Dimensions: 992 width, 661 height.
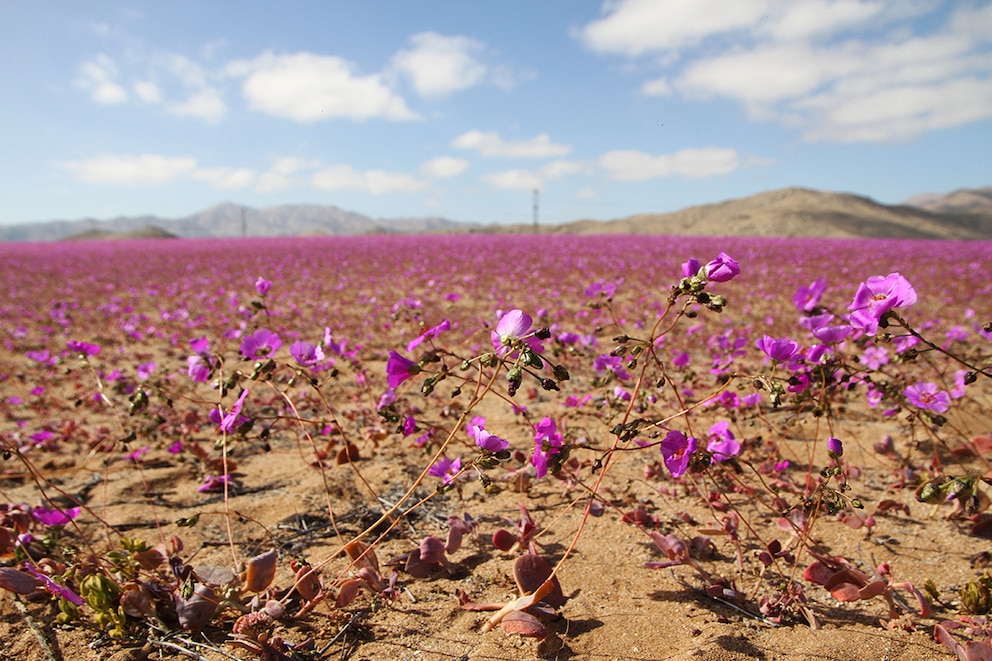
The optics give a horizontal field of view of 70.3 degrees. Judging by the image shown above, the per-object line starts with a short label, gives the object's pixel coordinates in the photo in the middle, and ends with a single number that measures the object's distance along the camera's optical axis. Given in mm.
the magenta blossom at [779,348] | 535
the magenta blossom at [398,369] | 510
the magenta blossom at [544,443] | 517
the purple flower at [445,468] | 664
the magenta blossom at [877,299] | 500
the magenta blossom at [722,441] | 638
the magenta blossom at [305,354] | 617
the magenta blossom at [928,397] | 682
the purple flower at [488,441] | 517
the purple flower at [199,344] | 765
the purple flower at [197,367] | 639
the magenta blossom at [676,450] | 513
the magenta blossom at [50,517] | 680
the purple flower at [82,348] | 756
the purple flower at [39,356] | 1134
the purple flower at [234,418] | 580
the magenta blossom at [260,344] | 631
